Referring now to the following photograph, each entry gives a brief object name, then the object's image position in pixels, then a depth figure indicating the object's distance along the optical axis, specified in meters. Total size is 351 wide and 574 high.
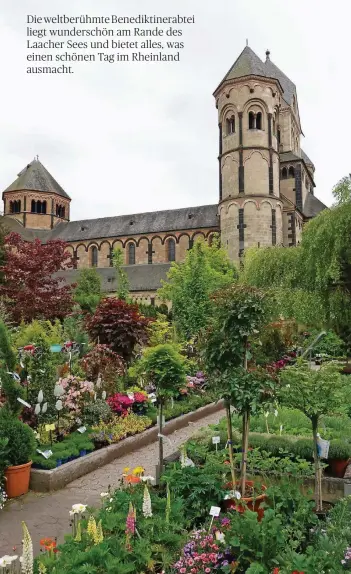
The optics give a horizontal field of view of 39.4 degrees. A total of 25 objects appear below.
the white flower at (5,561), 3.43
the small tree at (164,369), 6.30
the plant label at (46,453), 6.83
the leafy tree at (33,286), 19.11
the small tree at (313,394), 4.98
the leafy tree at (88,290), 28.33
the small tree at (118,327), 10.83
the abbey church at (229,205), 37.09
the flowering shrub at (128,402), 9.52
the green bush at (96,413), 8.61
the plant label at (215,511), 4.14
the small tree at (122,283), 26.91
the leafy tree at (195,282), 21.72
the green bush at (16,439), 6.26
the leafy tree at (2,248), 25.81
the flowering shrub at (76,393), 8.42
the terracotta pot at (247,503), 4.23
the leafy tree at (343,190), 15.03
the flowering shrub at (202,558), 3.61
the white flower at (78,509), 4.27
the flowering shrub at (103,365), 10.07
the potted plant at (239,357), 4.84
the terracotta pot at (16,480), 6.28
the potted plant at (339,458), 6.08
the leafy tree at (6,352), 7.19
